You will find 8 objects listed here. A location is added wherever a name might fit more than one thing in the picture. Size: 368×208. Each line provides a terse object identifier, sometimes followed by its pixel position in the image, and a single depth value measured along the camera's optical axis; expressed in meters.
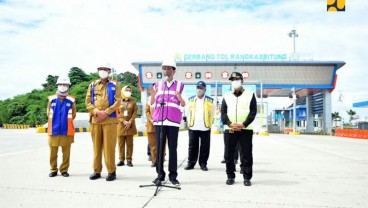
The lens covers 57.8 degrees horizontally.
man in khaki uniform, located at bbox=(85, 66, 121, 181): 5.32
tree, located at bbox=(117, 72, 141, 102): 97.56
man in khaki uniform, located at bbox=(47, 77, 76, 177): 5.70
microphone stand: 4.60
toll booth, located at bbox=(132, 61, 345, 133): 40.34
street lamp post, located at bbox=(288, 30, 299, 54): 45.19
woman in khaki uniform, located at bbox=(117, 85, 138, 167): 7.23
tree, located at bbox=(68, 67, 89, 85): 71.17
